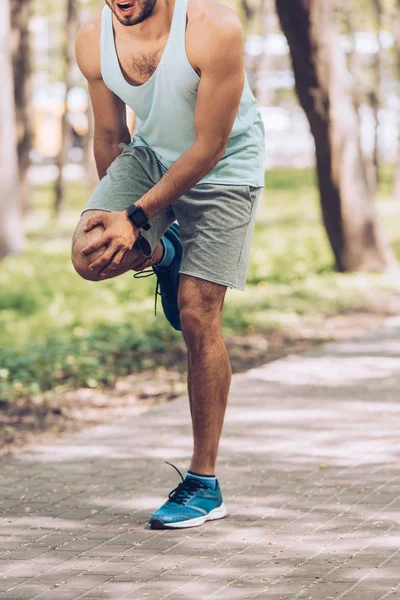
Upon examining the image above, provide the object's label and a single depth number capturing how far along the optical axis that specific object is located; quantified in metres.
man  4.42
